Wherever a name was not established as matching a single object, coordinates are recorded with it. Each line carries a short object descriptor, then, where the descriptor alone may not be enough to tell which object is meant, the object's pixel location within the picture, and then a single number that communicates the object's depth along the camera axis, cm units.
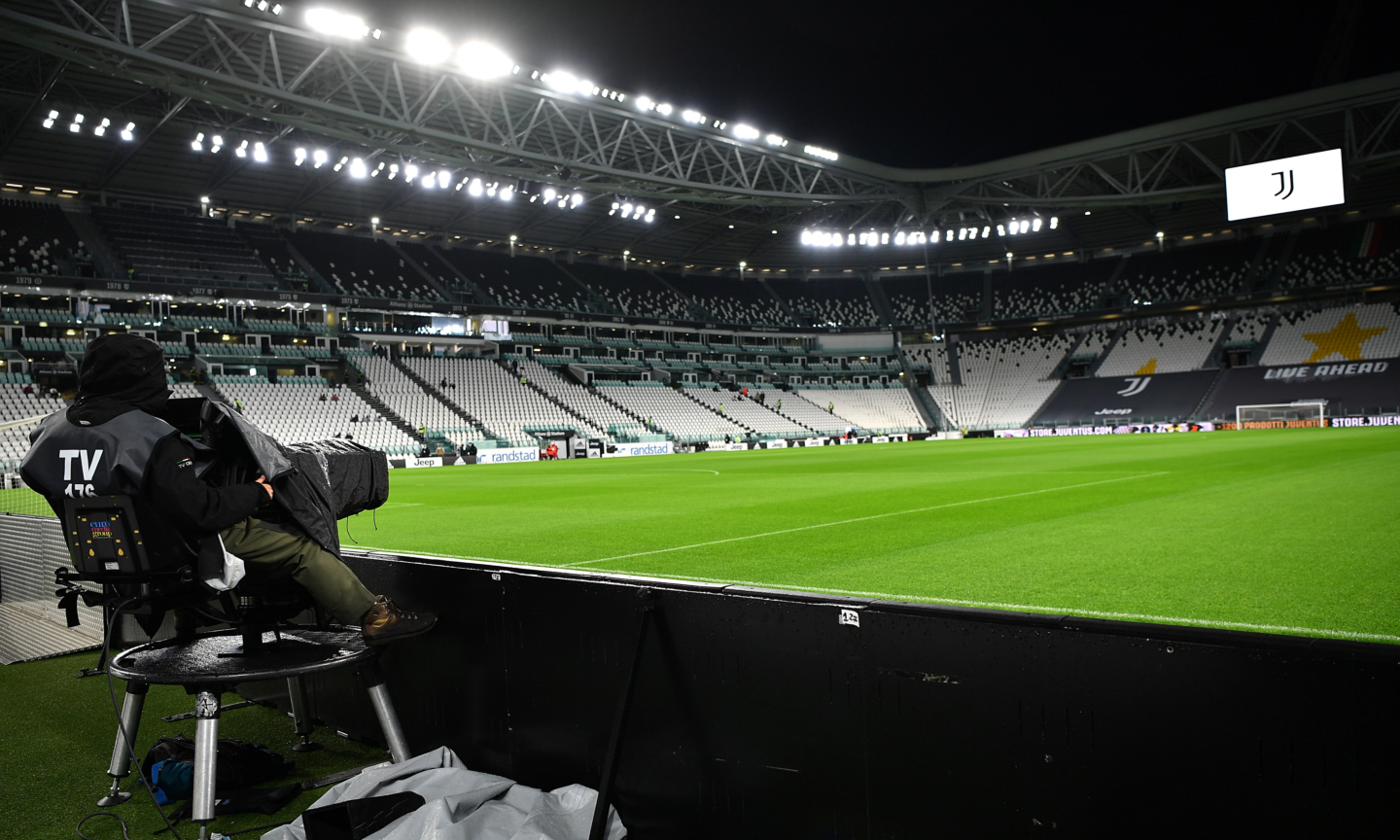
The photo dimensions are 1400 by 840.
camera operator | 323
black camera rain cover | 346
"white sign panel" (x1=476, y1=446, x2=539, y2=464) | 4241
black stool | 329
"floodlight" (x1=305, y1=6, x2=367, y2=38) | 2714
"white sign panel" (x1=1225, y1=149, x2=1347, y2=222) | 3588
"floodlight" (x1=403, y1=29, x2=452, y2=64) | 2967
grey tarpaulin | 318
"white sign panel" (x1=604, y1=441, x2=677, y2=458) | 4783
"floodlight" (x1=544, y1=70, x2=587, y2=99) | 3426
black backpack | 399
